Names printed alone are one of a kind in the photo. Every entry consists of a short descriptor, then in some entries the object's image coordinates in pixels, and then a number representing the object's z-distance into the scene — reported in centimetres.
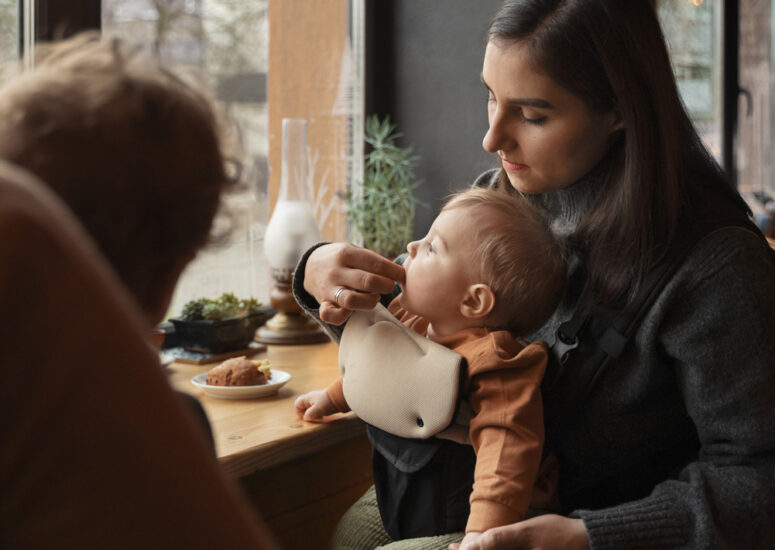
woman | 119
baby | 121
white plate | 169
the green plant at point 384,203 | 251
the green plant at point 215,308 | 202
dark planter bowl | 198
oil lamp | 218
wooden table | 145
